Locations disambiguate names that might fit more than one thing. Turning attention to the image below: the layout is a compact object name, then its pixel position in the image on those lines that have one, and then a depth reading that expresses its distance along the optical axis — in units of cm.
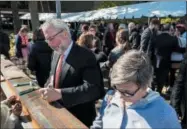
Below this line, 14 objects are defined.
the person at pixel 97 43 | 373
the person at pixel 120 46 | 310
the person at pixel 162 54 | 410
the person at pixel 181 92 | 216
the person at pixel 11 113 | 130
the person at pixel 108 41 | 630
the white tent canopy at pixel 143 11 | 684
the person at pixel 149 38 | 424
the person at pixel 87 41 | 328
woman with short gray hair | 100
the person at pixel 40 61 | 286
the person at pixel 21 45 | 556
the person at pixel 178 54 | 411
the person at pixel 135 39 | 584
